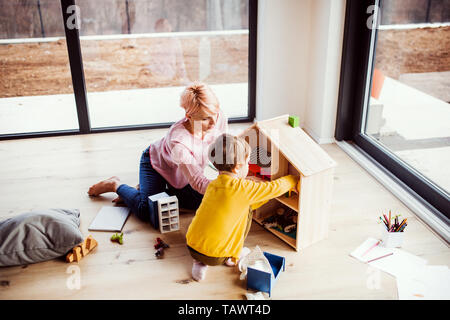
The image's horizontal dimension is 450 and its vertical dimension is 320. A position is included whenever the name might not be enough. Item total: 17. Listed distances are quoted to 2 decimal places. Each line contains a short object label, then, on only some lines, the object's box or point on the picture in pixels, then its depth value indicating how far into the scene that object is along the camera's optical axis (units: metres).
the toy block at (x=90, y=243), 2.15
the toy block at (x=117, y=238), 2.24
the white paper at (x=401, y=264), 1.97
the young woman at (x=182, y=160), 2.15
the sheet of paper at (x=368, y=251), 2.08
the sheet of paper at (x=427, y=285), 1.83
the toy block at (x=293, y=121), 2.14
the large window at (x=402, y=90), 2.45
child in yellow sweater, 1.83
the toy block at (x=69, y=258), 2.08
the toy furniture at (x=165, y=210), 2.26
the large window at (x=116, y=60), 3.17
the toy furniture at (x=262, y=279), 1.83
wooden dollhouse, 2.01
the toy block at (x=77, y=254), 2.08
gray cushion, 2.05
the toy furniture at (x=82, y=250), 2.08
